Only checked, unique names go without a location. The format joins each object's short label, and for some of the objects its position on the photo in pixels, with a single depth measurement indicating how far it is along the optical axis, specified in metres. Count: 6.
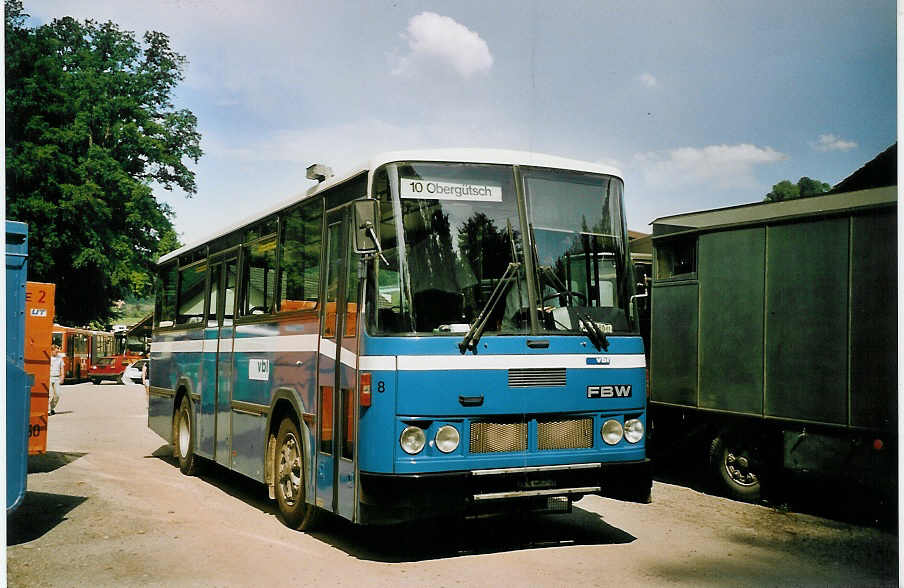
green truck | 8.41
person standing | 18.69
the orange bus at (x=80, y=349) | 42.22
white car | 41.59
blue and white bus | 6.72
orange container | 9.96
